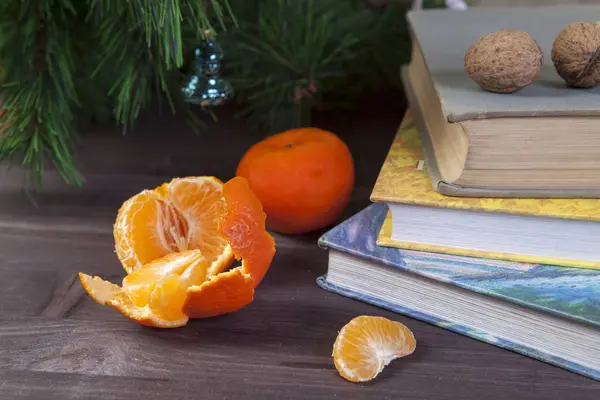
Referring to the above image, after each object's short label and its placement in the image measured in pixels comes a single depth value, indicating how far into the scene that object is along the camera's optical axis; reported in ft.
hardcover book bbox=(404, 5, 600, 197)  2.27
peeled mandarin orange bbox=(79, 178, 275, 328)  2.25
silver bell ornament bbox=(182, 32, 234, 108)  2.59
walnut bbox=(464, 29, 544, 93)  2.30
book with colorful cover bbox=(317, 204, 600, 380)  2.19
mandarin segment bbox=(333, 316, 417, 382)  2.18
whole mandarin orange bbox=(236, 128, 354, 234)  2.52
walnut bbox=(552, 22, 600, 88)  2.32
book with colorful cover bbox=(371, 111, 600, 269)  2.27
